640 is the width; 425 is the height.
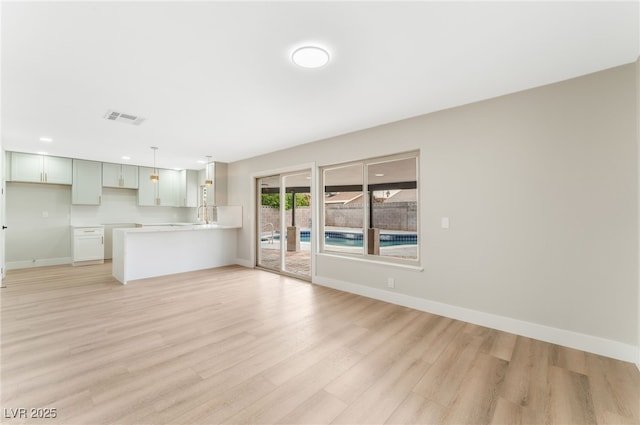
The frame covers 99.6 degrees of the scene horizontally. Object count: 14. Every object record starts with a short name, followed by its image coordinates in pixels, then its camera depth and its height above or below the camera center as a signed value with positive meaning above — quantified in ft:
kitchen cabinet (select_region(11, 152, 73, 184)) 18.85 +3.14
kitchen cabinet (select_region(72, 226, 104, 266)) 20.44 -2.57
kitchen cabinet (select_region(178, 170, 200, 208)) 25.94 +2.31
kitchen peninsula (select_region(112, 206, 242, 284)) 16.38 -2.44
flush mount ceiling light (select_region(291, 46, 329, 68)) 6.88 +4.12
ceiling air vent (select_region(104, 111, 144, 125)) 11.41 +4.13
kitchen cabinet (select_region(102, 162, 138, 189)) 22.44 +3.11
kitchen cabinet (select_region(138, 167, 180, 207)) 24.41 +2.23
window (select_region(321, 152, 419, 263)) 12.66 +0.23
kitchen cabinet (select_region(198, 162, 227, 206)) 21.80 +2.20
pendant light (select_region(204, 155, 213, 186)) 20.53 +2.92
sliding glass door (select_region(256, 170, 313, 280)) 18.43 -0.96
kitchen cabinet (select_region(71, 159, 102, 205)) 21.11 +2.31
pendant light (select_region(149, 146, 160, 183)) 17.54 +4.13
